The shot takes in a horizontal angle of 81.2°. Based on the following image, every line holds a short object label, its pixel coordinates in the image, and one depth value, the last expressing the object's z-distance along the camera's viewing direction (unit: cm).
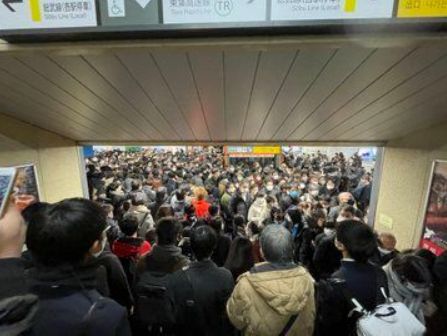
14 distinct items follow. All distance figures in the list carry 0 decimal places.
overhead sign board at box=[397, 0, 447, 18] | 124
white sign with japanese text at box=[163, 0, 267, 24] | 132
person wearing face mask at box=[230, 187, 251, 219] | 589
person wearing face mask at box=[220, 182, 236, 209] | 613
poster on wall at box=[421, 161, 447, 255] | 322
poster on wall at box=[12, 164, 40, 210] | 354
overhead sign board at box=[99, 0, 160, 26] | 134
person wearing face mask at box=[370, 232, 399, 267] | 259
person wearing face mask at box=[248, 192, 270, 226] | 558
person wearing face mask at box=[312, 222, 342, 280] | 284
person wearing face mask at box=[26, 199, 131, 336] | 99
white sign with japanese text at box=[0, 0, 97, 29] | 137
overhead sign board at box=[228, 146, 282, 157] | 1327
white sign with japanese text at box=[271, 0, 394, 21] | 127
